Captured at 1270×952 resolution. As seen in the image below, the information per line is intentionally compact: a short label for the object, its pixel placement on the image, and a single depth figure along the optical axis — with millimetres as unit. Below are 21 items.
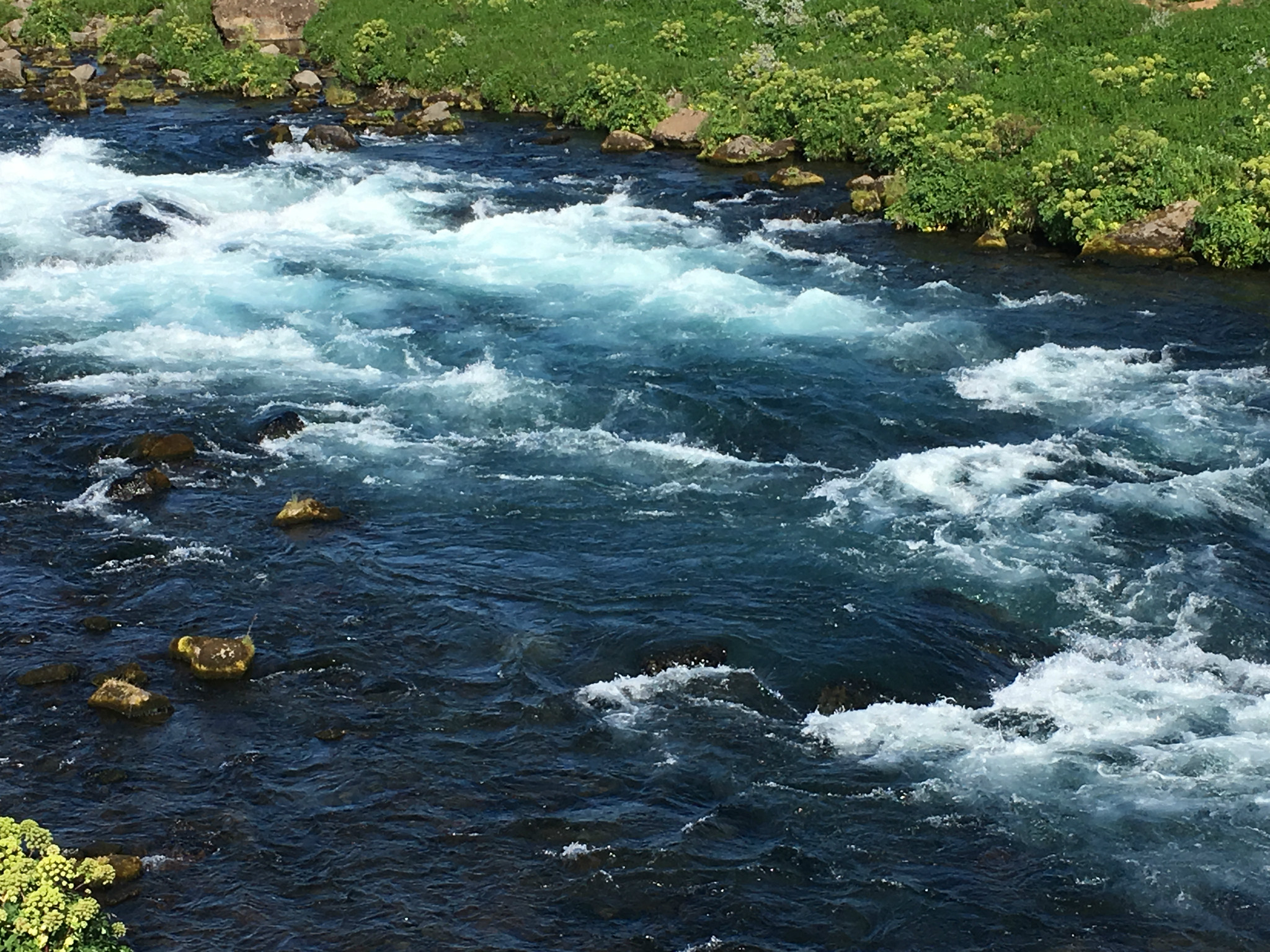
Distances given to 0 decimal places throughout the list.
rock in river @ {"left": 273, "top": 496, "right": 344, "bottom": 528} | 19125
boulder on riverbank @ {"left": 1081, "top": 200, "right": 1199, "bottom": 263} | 27047
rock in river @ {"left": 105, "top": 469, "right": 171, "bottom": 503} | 19750
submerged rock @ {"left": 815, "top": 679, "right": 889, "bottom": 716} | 15328
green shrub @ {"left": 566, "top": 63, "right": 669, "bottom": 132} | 36469
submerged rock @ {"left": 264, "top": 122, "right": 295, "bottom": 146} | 36281
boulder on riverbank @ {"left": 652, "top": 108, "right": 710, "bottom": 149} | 35312
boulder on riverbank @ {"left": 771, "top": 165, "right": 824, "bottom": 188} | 32281
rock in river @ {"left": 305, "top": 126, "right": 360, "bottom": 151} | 36000
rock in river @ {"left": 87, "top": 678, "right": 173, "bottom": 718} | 15344
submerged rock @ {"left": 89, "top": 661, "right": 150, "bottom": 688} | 15805
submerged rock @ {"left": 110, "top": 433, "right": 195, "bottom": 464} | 20859
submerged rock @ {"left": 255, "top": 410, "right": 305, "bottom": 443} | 21547
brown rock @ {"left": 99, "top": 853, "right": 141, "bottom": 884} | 13031
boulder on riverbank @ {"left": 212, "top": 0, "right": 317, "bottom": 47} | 46562
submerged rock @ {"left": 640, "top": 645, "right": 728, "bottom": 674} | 15984
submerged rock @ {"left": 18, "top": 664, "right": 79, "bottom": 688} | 15883
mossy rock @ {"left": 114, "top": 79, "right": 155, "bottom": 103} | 41219
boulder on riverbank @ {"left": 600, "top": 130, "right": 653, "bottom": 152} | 35562
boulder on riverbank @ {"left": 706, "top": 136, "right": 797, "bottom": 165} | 34000
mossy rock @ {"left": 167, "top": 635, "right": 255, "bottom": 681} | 15984
